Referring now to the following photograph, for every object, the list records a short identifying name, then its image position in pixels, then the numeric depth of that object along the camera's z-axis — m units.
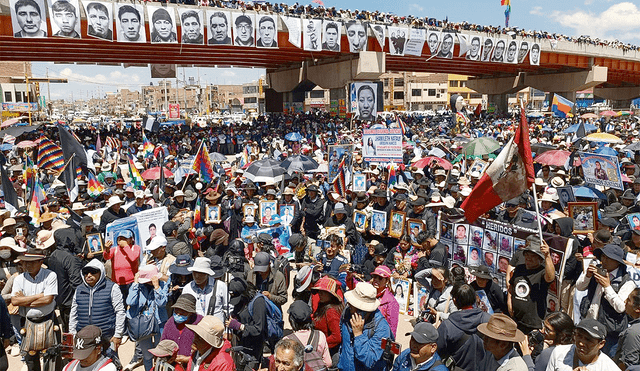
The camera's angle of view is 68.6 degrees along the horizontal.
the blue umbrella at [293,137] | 23.28
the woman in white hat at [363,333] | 4.10
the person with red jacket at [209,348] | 3.74
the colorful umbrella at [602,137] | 14.80
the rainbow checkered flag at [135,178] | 11.71
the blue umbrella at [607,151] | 11.07
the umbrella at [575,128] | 21.02
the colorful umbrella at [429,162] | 12.62
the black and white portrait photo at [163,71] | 40.19
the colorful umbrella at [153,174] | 12.03
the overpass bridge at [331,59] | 30.67
